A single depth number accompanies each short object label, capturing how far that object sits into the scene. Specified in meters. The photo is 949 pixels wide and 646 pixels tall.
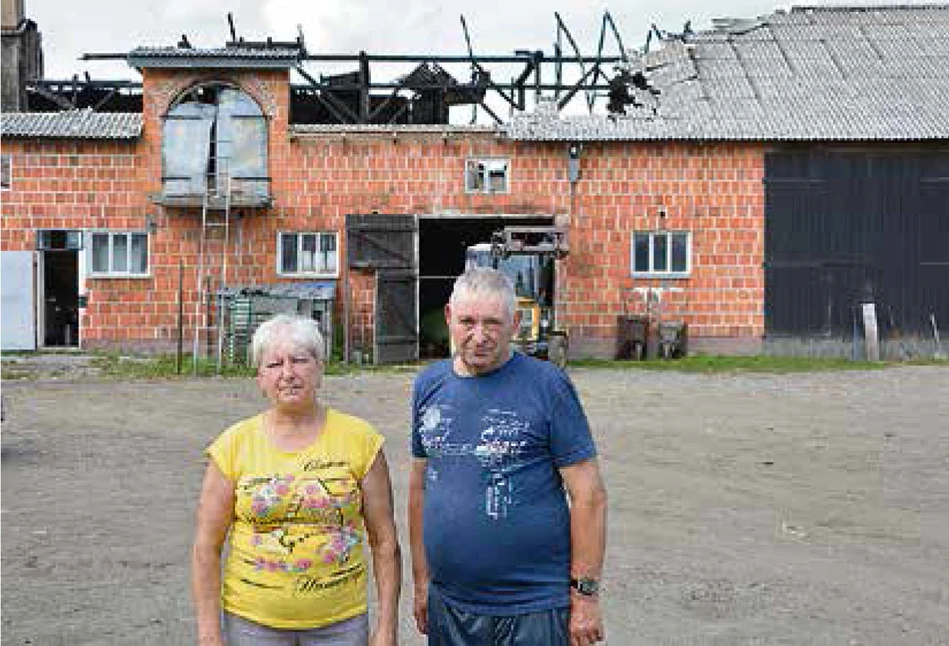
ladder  25.58
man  3.93
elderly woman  3.94
